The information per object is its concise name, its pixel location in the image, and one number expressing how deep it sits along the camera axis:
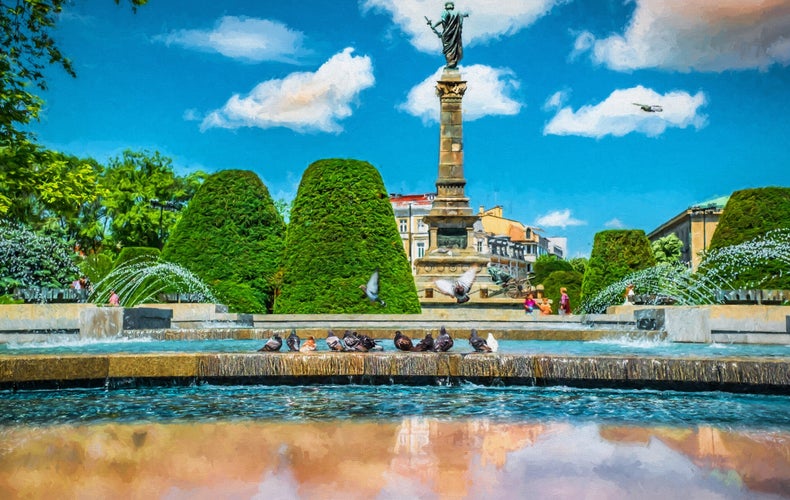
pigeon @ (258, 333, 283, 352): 9.38
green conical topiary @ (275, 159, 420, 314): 23.89
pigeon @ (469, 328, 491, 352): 8.91
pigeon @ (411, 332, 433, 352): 9.09
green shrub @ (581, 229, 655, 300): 32.03
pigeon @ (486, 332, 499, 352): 8.92
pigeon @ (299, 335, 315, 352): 9.38
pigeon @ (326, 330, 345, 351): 9.33
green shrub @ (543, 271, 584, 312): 39.94
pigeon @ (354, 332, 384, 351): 9.47
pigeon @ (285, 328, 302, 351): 9.69
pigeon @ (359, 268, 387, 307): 19.97
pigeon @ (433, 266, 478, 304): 16.88
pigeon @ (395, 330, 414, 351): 9.20
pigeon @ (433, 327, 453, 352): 8.89
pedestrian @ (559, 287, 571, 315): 29.38
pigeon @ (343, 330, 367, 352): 9.31
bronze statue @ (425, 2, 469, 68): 38.00
